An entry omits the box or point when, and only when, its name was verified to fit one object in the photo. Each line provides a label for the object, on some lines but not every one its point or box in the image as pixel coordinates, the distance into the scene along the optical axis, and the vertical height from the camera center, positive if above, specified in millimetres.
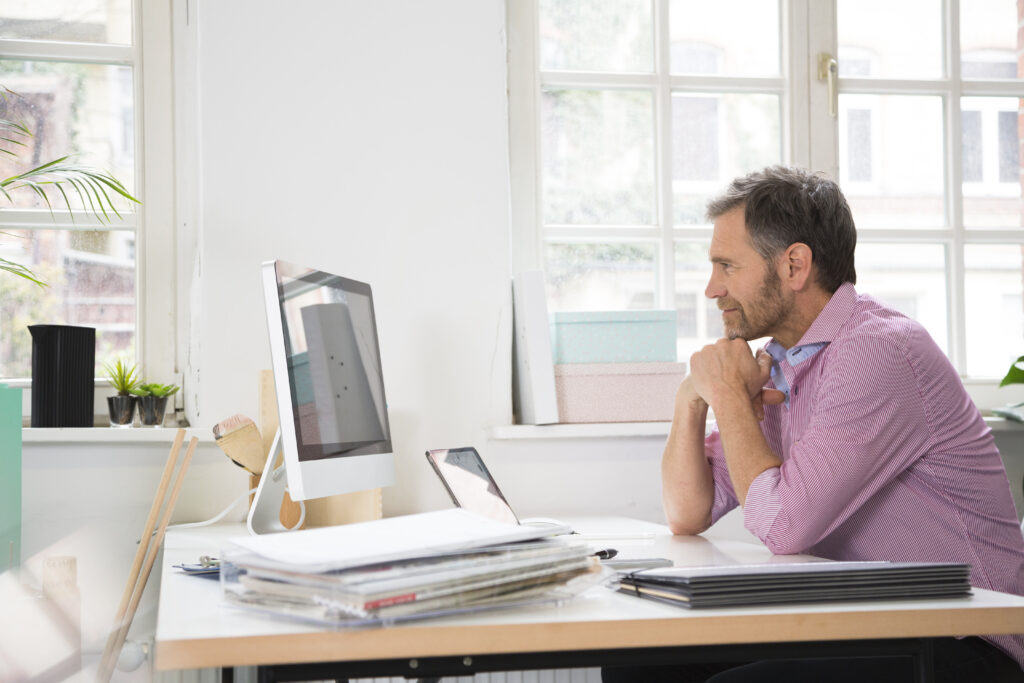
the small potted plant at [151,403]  2277 -77
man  1486 -114
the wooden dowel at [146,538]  1691 -291
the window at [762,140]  2664 +615
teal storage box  2352 +62
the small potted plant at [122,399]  2248 -67
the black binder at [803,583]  997 -233
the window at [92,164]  2404 +513
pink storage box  2354 -69
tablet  1603 -199
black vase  2160 -6
